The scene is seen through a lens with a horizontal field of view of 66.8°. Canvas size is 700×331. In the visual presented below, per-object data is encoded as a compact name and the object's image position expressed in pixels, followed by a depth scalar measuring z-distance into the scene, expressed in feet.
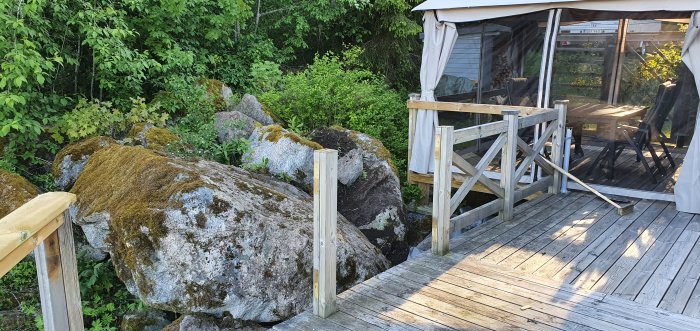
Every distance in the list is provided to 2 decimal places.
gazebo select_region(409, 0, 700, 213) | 17.67
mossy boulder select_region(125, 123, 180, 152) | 18.70
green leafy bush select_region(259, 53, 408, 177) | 24.89
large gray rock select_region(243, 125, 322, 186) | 17.34
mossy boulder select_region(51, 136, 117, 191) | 17.75
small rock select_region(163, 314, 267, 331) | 11.85
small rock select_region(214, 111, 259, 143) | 20.12
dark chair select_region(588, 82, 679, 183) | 18.16
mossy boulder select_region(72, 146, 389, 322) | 11.76
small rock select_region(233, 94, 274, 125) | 23.32
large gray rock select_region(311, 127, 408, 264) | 17.56
